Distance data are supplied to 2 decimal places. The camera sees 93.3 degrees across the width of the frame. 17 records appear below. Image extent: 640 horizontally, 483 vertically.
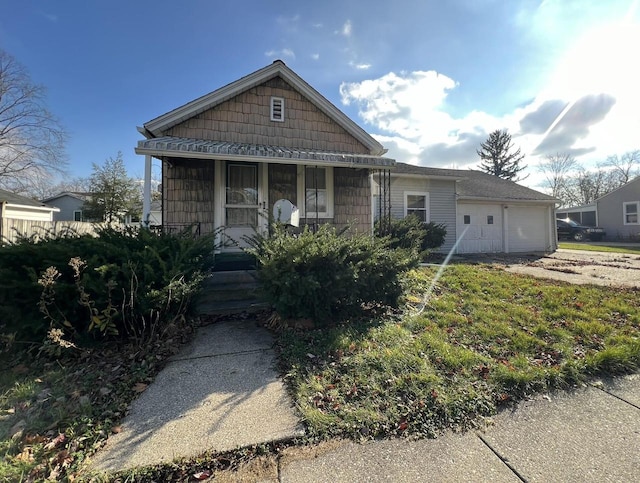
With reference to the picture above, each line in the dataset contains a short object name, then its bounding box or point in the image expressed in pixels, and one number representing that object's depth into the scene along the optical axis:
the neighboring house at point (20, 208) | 15.69
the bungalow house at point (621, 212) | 22.92
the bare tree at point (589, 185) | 39.91
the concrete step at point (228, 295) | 5.22
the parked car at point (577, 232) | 24.34
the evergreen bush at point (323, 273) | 4.04
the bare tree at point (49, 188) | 24.89
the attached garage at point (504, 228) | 14.43
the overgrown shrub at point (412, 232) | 9.73
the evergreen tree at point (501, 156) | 39.11
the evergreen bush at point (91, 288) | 3.43
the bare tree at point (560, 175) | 41.19
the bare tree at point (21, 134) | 21.66
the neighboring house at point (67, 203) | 30.06
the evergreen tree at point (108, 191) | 19.44
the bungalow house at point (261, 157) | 7.26
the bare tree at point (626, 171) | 38.69
